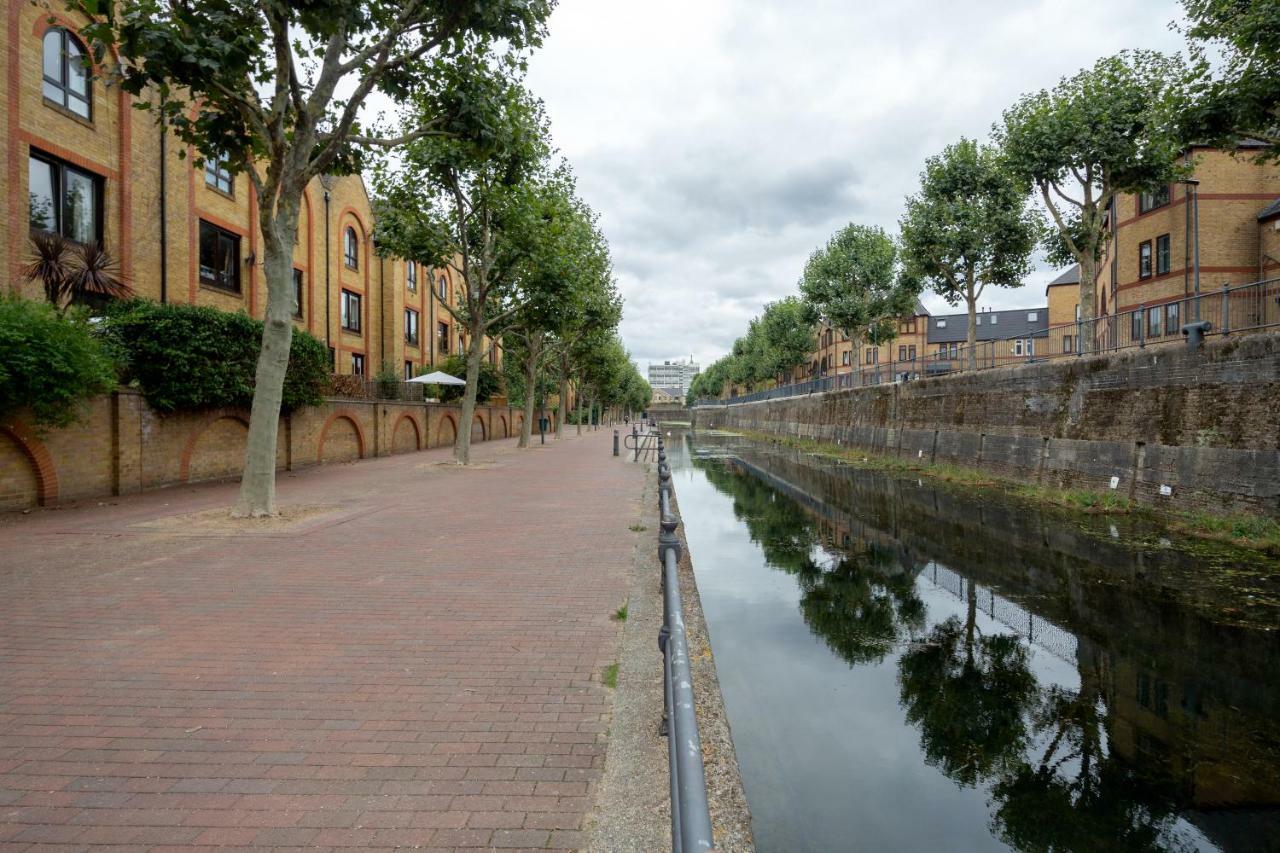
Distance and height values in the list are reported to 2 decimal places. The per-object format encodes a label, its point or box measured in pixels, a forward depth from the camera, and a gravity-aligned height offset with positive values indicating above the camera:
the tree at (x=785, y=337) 64.88 +7.86
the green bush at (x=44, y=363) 9.41 +0.67
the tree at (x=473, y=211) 17.44 +5.96
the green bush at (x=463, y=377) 33.16 +1.71
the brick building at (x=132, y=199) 14.20 +5.91
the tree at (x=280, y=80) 8.55 +4.74
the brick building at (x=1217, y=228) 25.00 +7.56
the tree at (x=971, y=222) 24.58 +7.51
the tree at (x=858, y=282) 41.16 +8.69
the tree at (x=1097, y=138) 17.69 +7.88
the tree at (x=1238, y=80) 9.77 +5.64
